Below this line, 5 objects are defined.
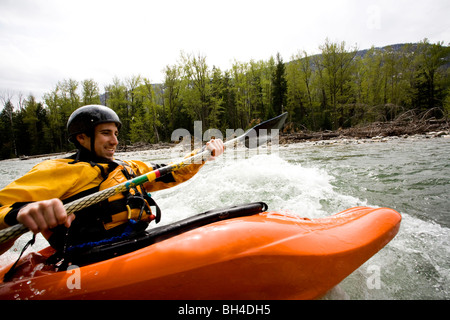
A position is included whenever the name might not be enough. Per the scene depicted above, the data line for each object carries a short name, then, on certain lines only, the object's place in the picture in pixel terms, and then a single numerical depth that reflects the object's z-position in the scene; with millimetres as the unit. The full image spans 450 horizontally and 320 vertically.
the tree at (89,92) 29939
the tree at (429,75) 21764
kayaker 1146
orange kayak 1185
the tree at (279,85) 29516
